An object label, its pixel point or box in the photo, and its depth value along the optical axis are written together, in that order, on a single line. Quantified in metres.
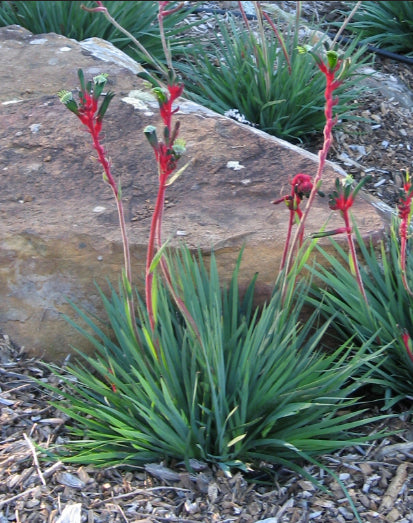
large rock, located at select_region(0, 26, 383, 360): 2.11
